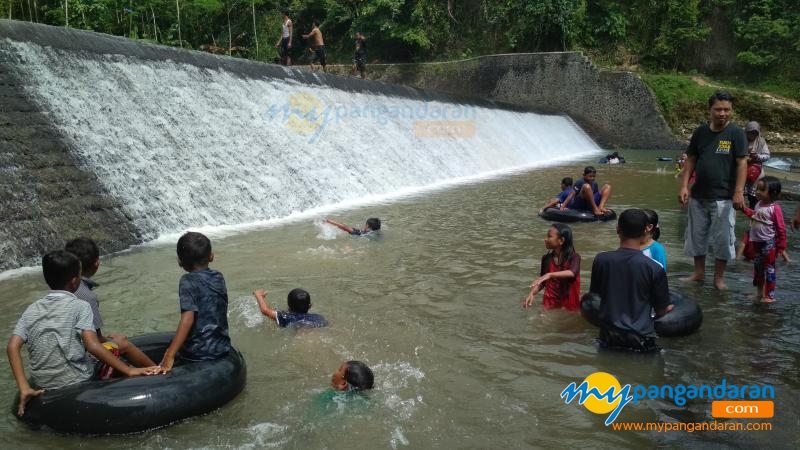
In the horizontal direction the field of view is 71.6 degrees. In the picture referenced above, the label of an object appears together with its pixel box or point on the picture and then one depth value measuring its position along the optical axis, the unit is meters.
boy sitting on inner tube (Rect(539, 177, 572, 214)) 9.03
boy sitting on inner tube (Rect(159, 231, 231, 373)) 3.28
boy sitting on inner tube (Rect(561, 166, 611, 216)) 8.79
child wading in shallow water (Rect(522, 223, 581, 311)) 4.57
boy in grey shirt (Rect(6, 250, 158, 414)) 2.90
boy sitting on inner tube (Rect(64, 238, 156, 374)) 3.21
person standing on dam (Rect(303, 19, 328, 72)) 15.94
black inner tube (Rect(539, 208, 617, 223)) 8.59
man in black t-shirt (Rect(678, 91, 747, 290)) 5.09
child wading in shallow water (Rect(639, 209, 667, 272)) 4.38
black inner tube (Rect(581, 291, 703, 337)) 4.12
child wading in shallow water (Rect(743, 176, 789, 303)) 4.95
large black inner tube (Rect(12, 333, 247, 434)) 2.84
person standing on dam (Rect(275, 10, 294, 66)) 14.86
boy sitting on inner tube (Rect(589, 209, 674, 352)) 3.55
